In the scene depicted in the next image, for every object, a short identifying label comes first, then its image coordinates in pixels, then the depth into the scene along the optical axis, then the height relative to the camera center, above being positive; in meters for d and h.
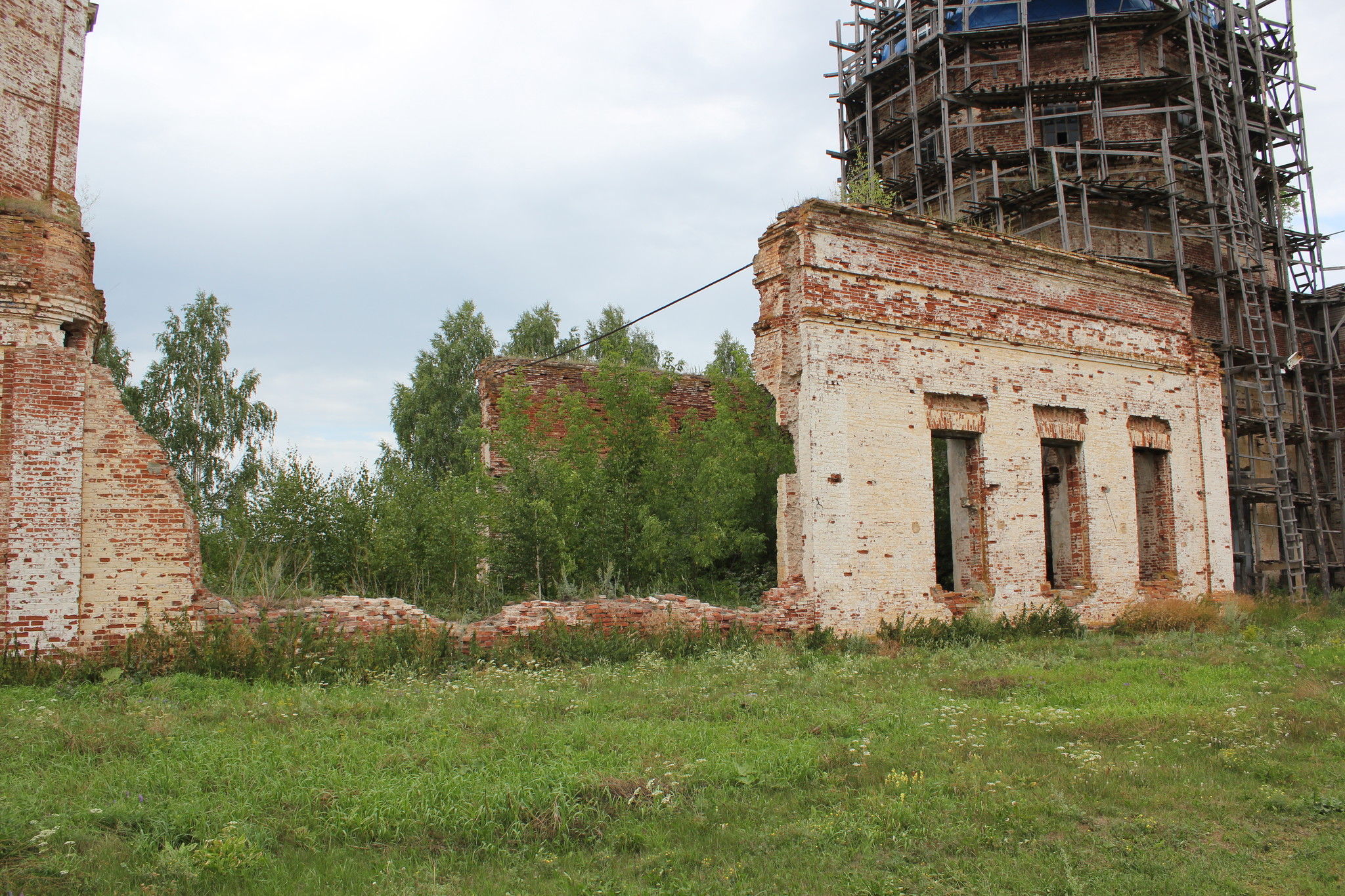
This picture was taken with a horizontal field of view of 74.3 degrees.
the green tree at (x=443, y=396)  28.11 +5.10
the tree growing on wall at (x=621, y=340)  29.35 +7.95
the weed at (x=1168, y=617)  12.95 -1.14
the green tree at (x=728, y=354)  35.22 +7.87
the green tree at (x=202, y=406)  22.64 +3.91
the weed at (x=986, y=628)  10.87 -1.10
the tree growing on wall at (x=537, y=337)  30.61 +7.45
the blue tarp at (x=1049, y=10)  22.44 +13.45
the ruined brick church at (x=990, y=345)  8.69 +2.82
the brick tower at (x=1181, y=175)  19.81 +8.92
